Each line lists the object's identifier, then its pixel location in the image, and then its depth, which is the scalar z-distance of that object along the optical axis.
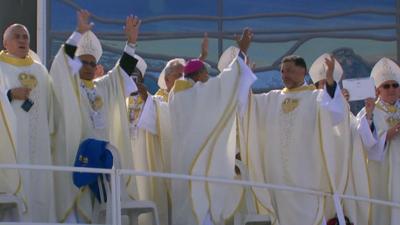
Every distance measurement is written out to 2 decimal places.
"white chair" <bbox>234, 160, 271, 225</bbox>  16.71
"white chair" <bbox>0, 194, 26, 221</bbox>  15.07
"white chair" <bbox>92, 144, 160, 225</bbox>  15.69
